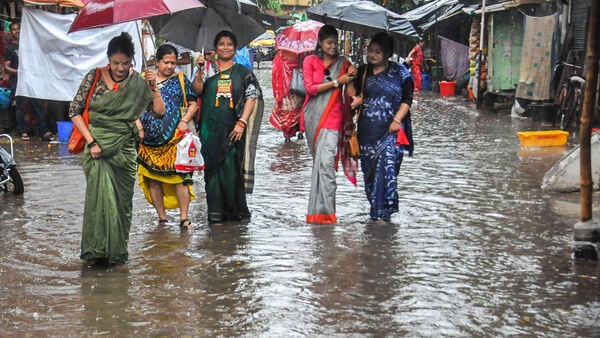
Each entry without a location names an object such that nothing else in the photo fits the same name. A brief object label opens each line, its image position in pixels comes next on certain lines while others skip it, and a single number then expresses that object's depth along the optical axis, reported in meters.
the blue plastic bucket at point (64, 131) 14.49
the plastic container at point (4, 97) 15.52
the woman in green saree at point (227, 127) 7.95
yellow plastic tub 13.03
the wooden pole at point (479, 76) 21.19
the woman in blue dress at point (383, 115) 8.01
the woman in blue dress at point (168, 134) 7.75
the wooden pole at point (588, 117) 6.27
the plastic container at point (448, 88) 26.16
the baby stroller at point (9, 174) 9.52
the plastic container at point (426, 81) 29.88
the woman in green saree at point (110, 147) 6.47
